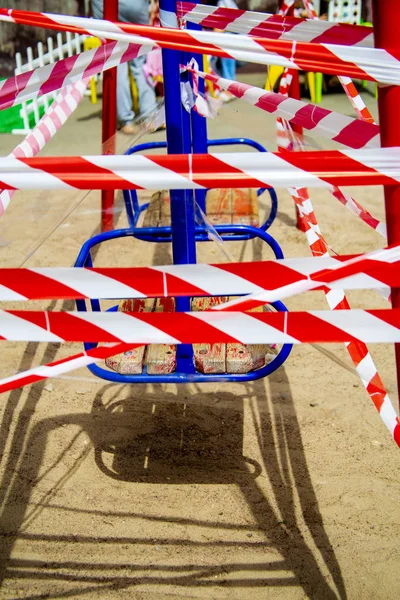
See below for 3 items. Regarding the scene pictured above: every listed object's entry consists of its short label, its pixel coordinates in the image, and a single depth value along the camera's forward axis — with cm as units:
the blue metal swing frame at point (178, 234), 223
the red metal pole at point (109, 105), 397
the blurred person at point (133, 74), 618
